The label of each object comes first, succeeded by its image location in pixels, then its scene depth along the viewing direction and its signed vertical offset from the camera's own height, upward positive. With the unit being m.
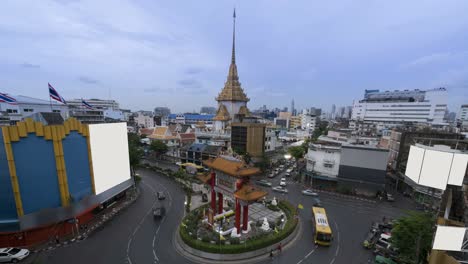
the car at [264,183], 41.05 -15.67
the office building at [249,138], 54.34 -8.06
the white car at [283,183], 40.69 -15.24
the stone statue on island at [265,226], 24.11 -14.41
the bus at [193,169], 48.28 -15.19
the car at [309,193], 36.97 -15.58
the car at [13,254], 18.66 -14.58
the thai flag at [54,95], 24.61 +1.13
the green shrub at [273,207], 30.23 -15.15
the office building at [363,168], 35.38 -10.47
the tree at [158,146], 56.91 -11.54
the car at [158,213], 27.69 -15.07
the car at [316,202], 32.16 -15.53
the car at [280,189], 37.95 -15.55
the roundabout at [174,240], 20.06 -15.40
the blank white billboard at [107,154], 26.26 -7.03
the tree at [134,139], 63.92 -10.75
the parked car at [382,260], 18.89 -14.31
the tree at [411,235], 15.71 -10.36
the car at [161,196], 33.78 -15.39
